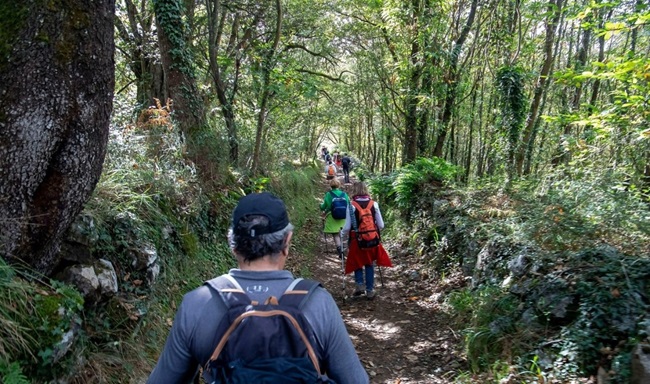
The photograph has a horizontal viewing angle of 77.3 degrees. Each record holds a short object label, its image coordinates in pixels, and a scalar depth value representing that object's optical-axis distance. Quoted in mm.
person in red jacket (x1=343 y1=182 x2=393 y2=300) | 7102
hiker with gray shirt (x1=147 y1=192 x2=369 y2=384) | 1715
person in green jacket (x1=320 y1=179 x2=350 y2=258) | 8320
